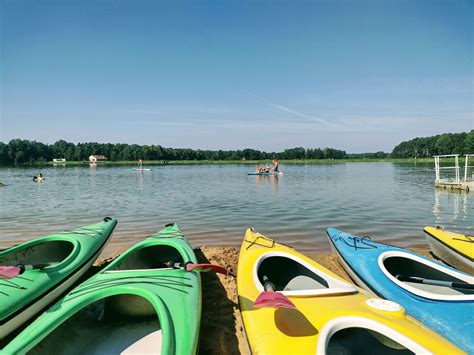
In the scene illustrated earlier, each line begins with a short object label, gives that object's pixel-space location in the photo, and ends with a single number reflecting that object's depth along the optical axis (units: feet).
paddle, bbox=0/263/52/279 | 13.69
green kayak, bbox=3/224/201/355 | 9.69
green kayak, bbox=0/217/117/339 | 13.62
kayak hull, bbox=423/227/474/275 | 19.31
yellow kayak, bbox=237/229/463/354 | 9.23
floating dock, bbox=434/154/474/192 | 65.36
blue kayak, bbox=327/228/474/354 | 11.53
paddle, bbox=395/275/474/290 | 13.76
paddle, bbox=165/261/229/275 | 13.51
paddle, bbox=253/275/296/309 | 10.21
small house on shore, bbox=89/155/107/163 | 409.28
